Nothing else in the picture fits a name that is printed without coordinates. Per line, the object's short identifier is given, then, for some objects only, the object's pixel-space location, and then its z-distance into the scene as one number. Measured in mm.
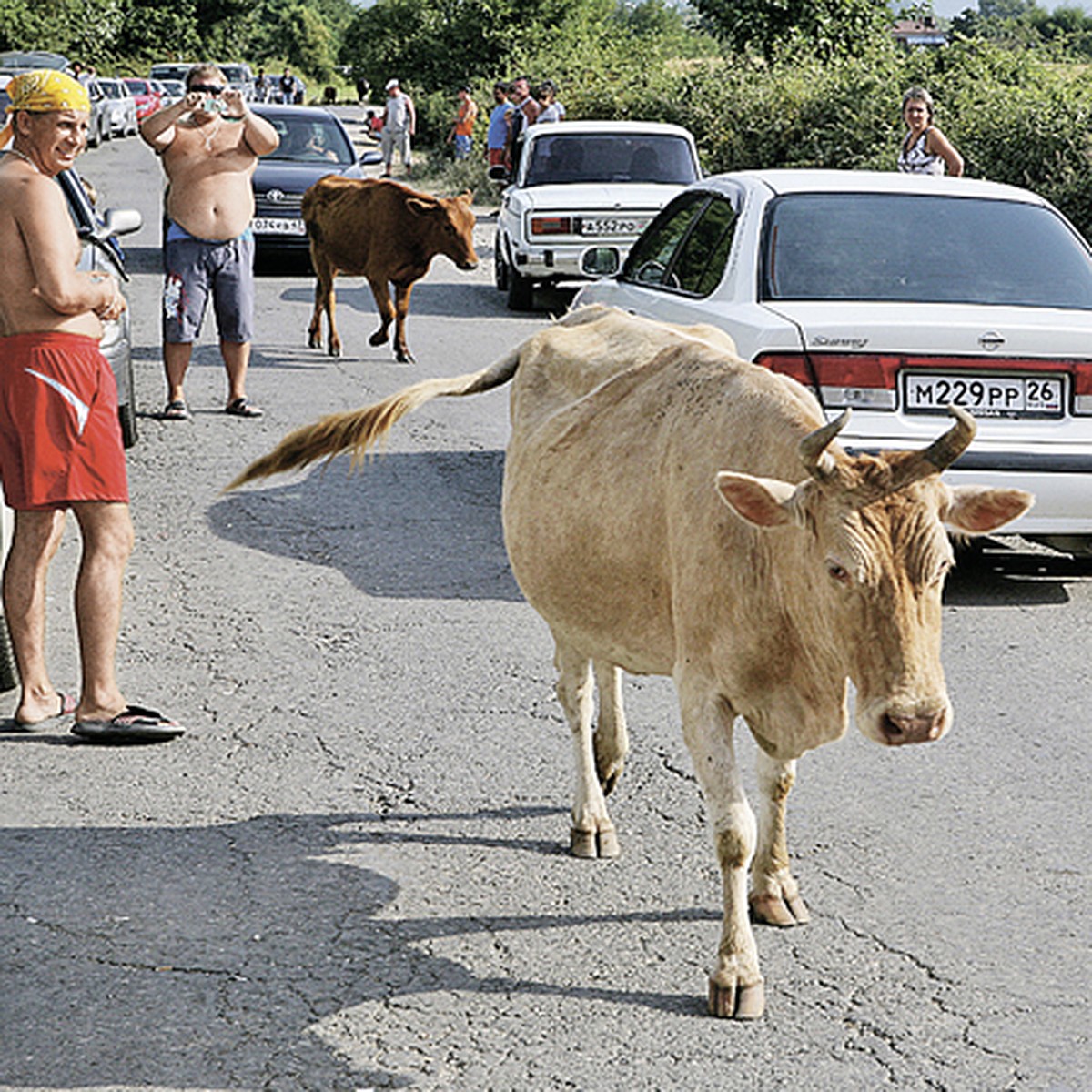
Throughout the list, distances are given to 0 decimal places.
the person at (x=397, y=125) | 36478
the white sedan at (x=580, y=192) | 16859
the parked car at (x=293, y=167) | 19641
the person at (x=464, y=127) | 34969
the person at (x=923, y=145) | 14688
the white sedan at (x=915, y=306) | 7281
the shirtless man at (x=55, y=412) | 5828
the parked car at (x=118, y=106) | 57212
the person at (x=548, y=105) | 24922
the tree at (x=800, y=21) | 33188
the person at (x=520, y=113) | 24672
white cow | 3676
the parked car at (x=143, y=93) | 63250
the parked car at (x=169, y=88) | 61906
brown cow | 14844
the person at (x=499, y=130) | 26469
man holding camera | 11047
